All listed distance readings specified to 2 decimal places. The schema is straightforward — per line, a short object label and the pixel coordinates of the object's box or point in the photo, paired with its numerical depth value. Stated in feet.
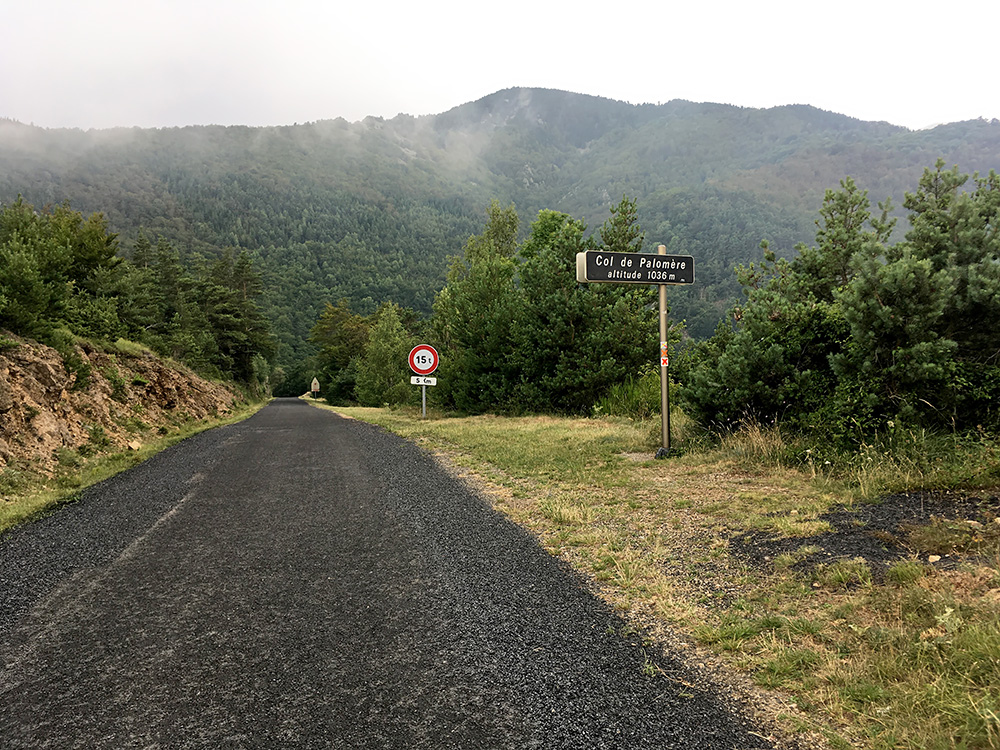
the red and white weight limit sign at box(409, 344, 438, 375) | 67.41
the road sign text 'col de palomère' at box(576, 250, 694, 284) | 31.14
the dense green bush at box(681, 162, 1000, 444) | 20.88
